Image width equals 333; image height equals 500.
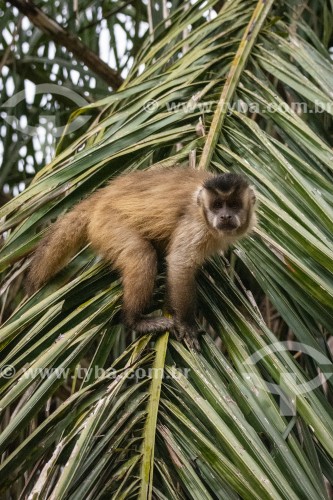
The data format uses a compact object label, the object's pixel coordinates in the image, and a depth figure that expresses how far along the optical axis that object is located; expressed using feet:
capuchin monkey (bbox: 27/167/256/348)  12.82
